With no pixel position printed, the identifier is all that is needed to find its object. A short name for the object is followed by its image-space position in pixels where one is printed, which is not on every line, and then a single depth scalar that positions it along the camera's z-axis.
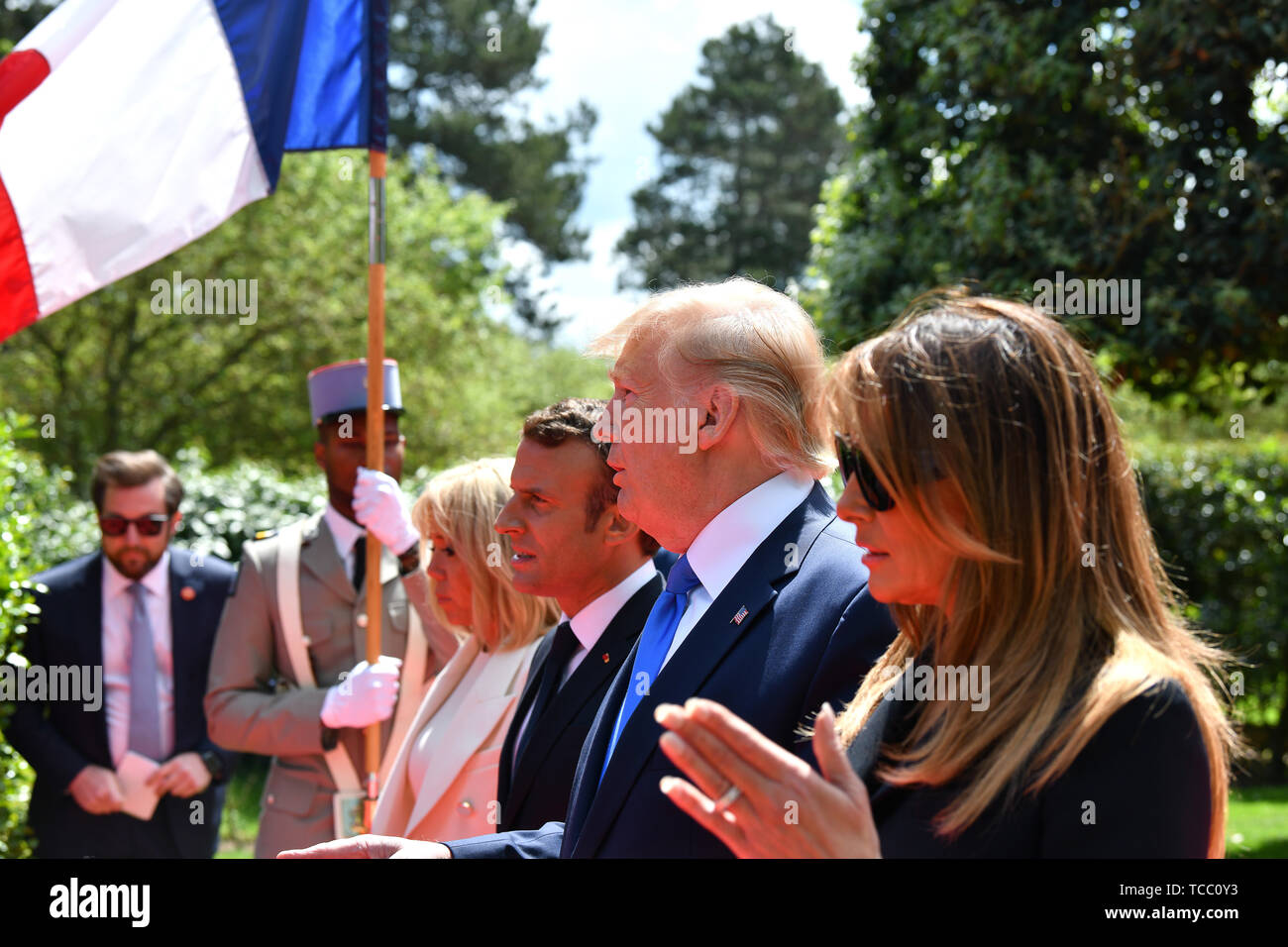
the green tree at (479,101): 31.08
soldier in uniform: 4.30
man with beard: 5.05
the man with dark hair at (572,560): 3.11
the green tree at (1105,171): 6.79
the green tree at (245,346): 17.34
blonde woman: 3.46
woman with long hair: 1.57
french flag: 4.00
